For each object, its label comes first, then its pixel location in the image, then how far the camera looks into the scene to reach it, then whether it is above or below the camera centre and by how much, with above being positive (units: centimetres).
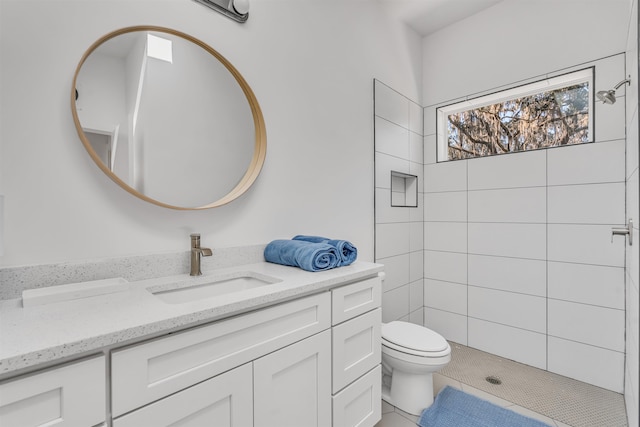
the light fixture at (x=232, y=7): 141 +95
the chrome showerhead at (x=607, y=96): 169 +64
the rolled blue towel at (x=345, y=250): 145 -18
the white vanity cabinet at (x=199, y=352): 74 -39
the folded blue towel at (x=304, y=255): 133 -19
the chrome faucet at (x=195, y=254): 127 -17
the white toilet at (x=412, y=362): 165 -81
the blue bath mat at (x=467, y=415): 164 -112
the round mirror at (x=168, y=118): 112 +39
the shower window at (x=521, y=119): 213 +73
